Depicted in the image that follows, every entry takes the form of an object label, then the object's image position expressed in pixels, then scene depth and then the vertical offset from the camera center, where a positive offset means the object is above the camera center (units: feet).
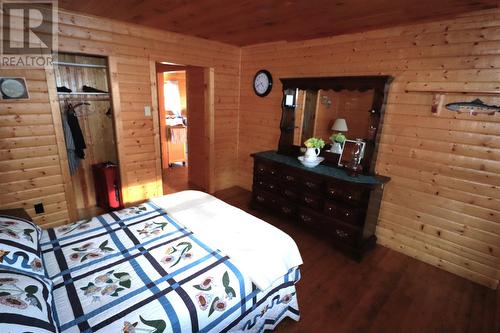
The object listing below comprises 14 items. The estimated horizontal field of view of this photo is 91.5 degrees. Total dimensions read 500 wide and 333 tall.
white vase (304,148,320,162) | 9.62 -1.86
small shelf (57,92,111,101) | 9.66 +0.04
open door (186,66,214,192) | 12.63 -1.22
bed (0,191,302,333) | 3.74 -3.12
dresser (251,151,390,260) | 8.24 -3.38
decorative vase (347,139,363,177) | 8.67 -1.87
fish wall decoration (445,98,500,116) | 6.83 +0.18
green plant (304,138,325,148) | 9.75 -1.41
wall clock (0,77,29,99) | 7.48 +0.18
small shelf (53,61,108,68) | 9.02 +1.19
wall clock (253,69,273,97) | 12.15 +1.08
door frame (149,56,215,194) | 10.46 -0.75
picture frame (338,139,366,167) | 9.27 -1.64
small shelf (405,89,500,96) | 6.76 +0.61
